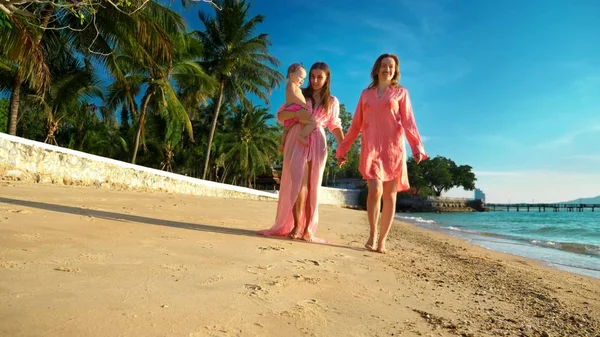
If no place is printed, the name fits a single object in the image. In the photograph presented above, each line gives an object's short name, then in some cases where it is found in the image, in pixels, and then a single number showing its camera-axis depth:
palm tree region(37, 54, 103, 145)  14.70
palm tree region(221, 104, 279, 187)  29.03
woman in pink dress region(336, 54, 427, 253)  3.65
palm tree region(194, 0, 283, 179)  20.61
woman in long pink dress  3.83
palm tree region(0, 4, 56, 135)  7.75
